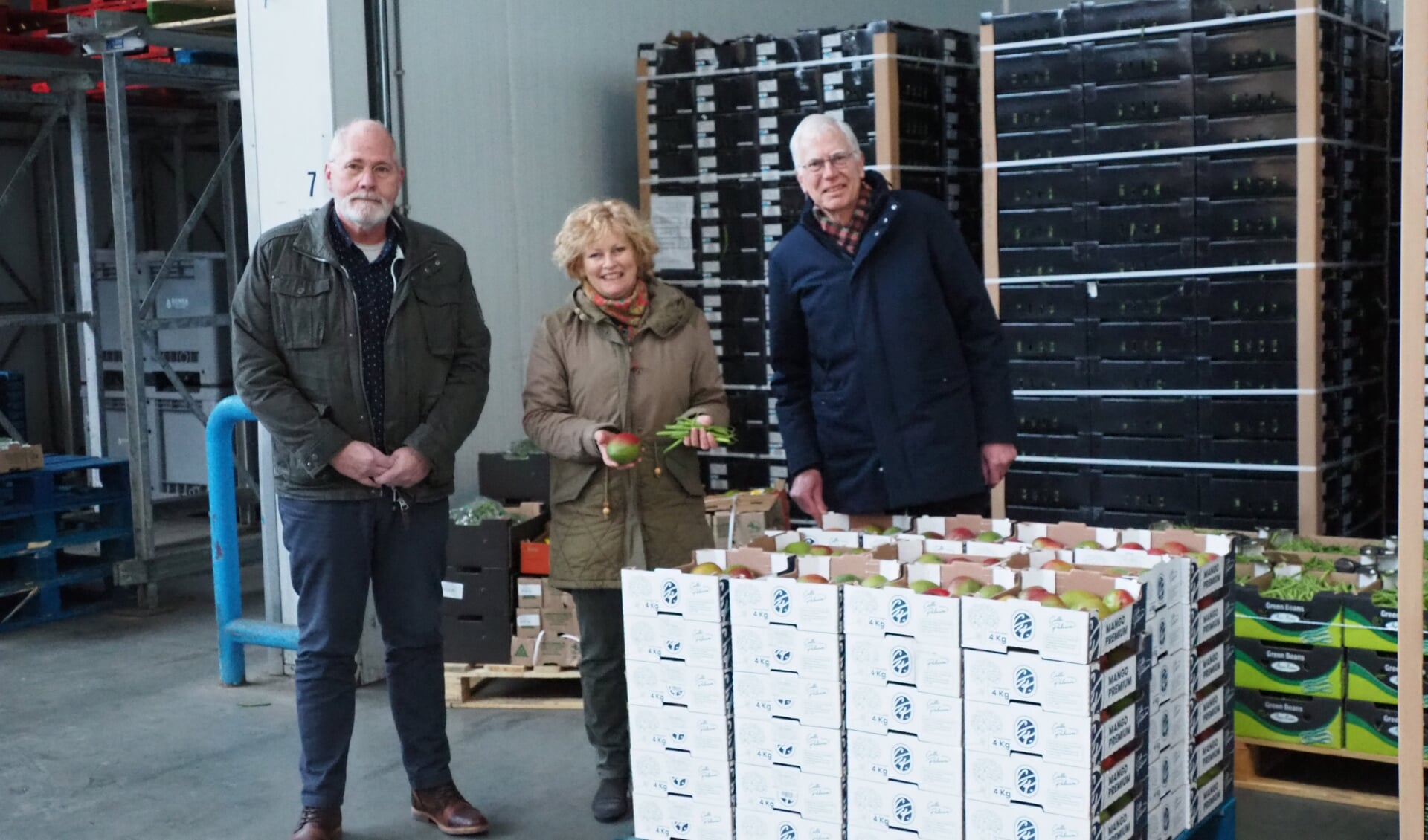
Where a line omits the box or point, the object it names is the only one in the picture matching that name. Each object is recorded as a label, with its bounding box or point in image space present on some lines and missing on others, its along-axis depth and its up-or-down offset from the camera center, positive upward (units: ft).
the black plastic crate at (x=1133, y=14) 21.30 +3.85
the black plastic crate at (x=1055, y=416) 22.57 -1.77
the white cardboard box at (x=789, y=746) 11.37 -3.28
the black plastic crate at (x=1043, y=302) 22.44 -0.10
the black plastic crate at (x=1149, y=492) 21.91 -2.86
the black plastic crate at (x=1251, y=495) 21.21 -2.85
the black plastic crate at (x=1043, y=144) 22.18 +2.18
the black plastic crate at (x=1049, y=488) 22.72 -2.86
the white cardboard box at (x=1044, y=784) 10.44 -3.35
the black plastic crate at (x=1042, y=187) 22.29 +1.56
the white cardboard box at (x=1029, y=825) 10.52 -3.64
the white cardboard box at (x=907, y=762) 10.92 -3.30
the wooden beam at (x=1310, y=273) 20.42 +0.18
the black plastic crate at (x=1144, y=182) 21.45 +1.54
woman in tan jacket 15.07 -0.99
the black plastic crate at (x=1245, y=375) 21.04 -1.18
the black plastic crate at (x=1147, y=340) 21.70 -0.69
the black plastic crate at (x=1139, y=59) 21.29 +3.23
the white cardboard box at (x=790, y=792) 11.43 -3.64
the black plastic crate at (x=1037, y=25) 22.07 +3.87
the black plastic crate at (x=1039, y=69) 22.15 +3.25
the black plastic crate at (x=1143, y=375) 21.76 -1.18
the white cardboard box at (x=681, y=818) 11.89 -3.96
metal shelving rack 26.53 +2.62
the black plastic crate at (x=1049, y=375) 22.52 -1.17
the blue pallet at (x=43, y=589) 27.12 -4.61
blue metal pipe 21.53 -3.47
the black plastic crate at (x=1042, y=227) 22.36 +0.99
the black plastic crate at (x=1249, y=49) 20.63 +3.21
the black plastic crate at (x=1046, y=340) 22.49 -0.67
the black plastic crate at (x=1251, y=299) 20.90 -0.14
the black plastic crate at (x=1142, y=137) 21.40 +2.17
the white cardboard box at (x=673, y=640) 11.65 -2.52
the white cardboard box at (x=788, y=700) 11.30 -2.91
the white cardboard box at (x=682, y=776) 11.81 -3.61
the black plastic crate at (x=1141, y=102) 21.36 +2.66
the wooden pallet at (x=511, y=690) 20.68 -5.20
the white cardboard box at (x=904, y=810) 10.99 -3.65
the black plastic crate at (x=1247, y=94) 20.68 +2.62
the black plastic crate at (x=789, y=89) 24.72 +3.43
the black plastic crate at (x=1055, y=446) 22.68 -2.22
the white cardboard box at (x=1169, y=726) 11.78 -3.38
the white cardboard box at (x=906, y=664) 10.83 -2.57
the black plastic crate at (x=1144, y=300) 21.63 -0.12
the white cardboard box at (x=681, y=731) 11.74 -3.25
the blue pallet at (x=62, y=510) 26.99 -3.28
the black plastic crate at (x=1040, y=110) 22.17 +2.67
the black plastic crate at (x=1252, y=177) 20.75 +1.51
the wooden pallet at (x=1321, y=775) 16.31 -5.36
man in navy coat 14.97 -0.49
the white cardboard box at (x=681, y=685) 11.69 -2.88
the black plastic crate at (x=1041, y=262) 22.41 +0.49
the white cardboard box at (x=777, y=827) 11.51 -3.91
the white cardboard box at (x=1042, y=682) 10.36 -2.63
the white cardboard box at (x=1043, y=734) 10.39 -2.99
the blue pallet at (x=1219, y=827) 13.30 -4.60
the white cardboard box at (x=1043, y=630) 10.30 -2.27
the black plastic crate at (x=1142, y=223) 21.50 +0.97
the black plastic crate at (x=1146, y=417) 21.84 -1.78
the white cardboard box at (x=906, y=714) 10.88 -2.94
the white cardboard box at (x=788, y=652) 11.27 -2.55
